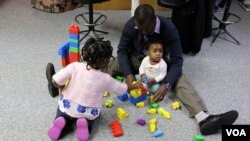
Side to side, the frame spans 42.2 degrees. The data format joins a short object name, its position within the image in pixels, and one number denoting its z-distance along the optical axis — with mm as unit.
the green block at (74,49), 2160
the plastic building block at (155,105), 2105
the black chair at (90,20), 2876
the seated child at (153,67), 2102
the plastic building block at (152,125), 1911
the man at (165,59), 1893
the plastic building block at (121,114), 2014
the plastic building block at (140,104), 2117
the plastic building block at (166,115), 2032
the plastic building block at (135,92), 2086
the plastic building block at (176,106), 2115
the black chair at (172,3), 2712
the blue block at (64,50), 2194
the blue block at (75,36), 2120
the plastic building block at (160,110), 2069
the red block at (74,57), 2174
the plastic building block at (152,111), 2064
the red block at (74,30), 2102
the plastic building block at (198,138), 1819
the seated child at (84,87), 1731
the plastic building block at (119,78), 2369
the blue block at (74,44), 2150
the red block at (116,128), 1863
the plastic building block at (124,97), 2172
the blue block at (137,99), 2117
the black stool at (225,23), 2998
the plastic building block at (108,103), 2115
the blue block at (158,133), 1872
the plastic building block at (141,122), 1958
